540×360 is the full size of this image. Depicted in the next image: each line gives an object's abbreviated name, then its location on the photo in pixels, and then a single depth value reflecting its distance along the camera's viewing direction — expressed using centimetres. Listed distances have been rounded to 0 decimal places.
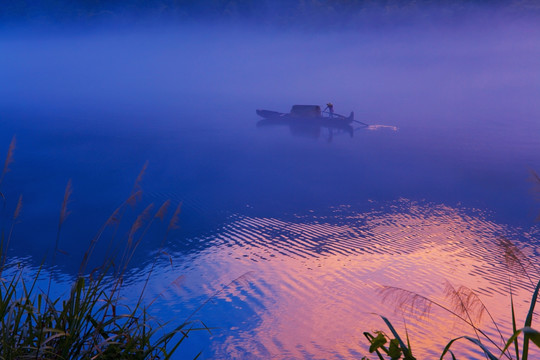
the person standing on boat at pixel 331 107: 3556
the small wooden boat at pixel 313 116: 3691
